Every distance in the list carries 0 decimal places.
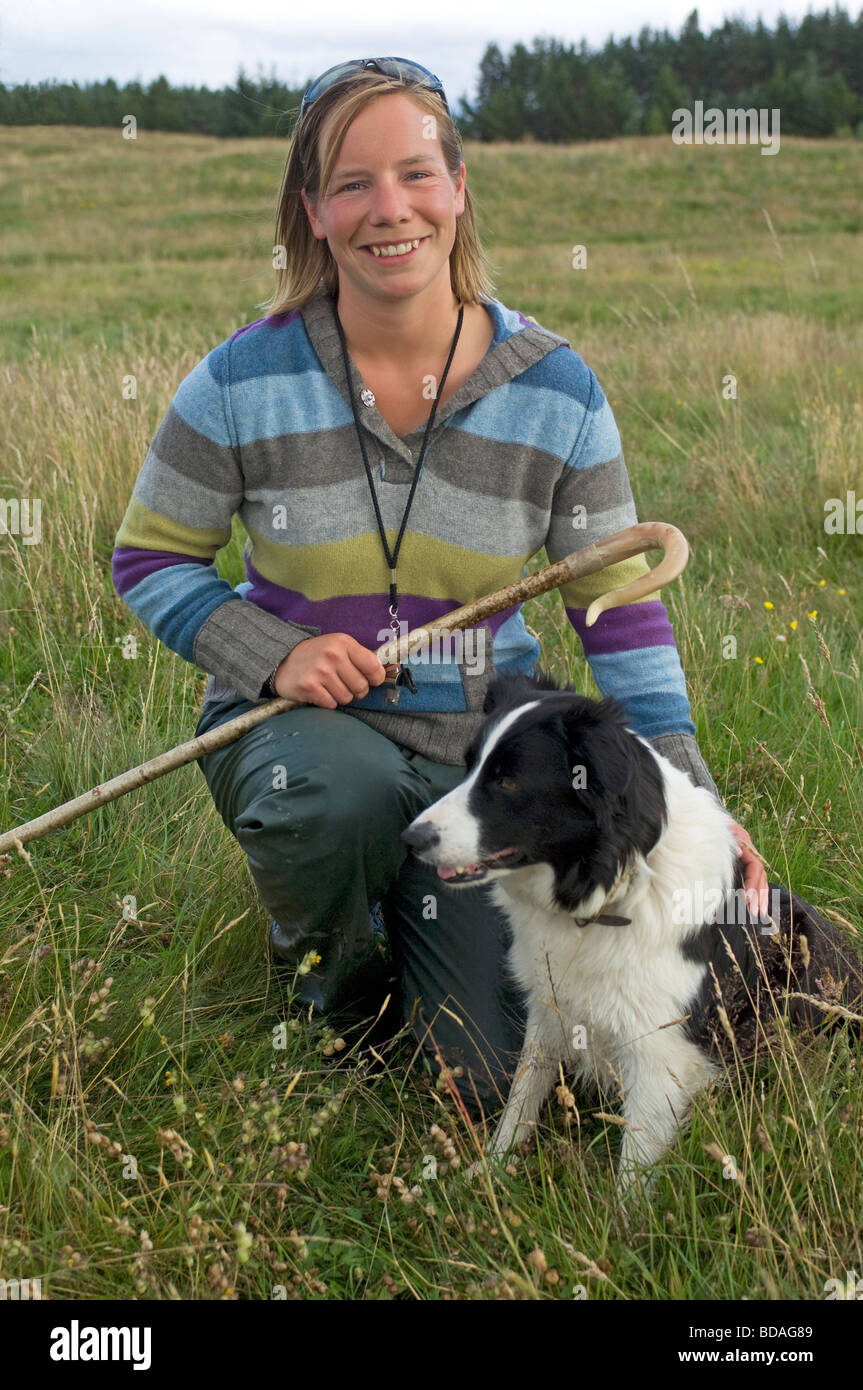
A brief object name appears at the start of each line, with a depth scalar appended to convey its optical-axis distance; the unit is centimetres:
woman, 258
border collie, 227
